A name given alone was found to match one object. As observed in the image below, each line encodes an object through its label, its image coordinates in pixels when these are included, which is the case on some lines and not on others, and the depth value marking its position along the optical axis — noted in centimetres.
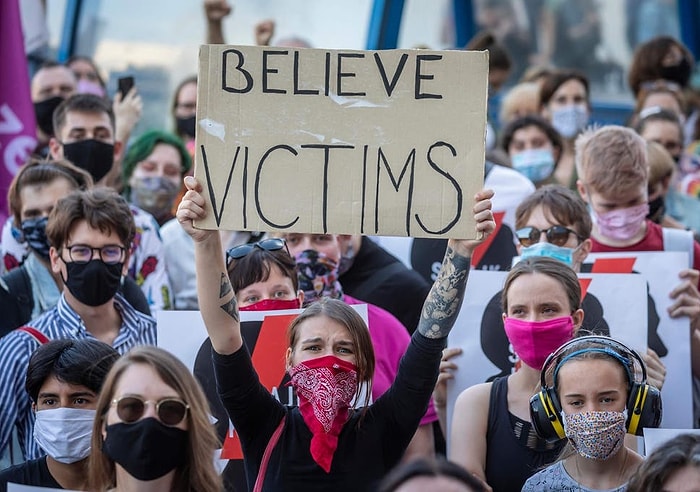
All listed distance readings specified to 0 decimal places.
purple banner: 1401
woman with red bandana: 781
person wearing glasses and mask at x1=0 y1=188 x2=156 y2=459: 968
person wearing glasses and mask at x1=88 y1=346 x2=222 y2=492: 709
